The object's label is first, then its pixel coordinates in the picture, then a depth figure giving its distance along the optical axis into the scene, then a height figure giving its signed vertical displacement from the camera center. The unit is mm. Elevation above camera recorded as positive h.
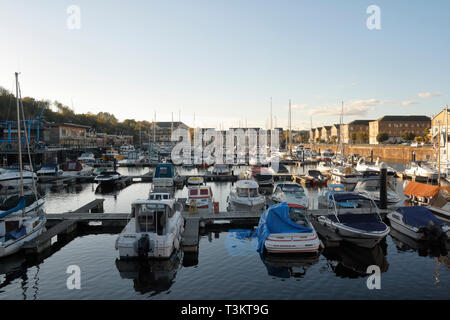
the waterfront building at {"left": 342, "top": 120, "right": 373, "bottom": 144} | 151500 +4167
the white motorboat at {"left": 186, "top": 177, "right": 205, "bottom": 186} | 40216 -4769
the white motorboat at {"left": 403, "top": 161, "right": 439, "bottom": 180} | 45219 -4954
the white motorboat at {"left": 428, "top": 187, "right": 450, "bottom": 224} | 22714 -5004
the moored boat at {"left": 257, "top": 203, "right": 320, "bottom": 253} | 16922 -4920
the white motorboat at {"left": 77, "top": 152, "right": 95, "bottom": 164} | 70069 -3392
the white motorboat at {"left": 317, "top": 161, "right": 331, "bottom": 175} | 54550 -4971
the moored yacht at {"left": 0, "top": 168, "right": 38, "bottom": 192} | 38625 -4153
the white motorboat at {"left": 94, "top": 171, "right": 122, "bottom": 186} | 42531 -4542
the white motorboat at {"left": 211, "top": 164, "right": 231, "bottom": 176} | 50781 -4700
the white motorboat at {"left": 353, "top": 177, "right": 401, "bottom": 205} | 29531 -4740
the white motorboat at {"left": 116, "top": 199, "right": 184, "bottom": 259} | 16203 -4581
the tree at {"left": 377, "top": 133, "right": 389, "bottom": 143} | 127062 -173
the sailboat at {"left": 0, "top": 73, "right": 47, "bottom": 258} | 17094 -4581
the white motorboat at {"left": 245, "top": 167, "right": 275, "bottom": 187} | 41978 -4854
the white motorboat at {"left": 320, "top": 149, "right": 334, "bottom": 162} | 86625 -4319
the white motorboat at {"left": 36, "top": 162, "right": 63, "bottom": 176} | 47719 -3767
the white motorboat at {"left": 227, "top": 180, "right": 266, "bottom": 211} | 26031 -4628
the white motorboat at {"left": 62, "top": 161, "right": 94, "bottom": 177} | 49562 -3925
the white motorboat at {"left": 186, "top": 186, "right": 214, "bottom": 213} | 24844 -4468
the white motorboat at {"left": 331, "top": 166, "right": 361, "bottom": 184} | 45062 -5224
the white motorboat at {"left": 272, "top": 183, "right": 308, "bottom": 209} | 25412 -4527
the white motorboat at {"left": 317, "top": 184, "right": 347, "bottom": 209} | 28528 -5434
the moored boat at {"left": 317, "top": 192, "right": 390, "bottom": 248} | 17658 -4913
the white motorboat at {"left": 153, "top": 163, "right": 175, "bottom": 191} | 38281 -4195
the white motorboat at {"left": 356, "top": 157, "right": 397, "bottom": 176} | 51331 -5136
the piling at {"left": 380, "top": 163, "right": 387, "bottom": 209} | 25453 -4138
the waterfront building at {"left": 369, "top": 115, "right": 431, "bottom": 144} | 134375 +4265
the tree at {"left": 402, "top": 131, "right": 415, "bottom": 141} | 121062 +7
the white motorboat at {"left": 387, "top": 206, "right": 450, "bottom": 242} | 18859 -5207
